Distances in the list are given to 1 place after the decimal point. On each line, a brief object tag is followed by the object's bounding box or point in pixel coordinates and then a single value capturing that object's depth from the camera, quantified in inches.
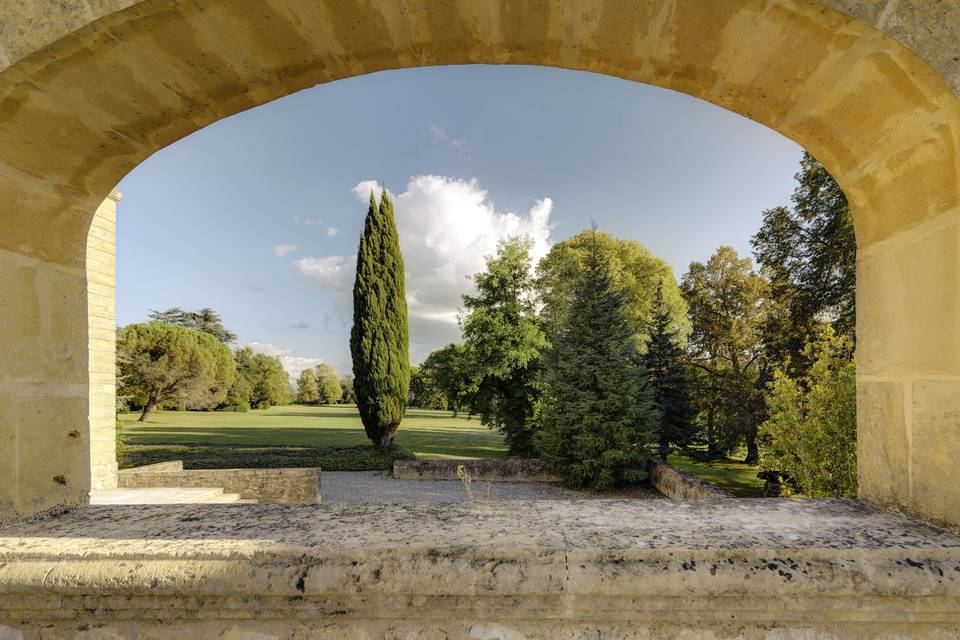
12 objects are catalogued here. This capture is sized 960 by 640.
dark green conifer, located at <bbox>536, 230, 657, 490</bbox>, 441.4
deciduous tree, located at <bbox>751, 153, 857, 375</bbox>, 442.6
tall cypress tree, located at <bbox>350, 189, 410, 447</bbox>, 648.4
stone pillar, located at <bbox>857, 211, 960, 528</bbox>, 49.0
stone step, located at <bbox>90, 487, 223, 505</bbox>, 307.7
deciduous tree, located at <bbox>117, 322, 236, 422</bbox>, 1121.4
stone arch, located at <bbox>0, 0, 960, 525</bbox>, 47.0
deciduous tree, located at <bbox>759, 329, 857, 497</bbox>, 244.1
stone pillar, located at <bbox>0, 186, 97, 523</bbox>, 54.0
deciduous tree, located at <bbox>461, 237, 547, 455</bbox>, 598.9
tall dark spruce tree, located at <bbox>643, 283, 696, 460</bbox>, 588.4
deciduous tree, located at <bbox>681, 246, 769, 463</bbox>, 614.2
